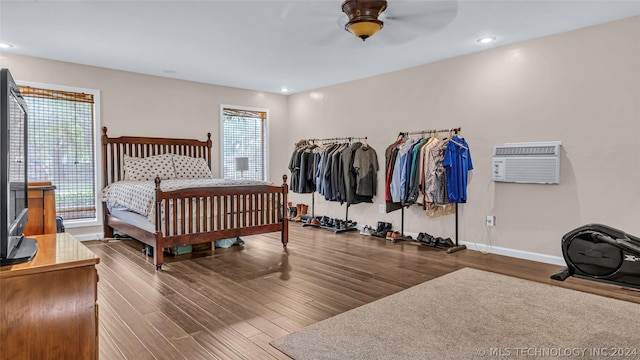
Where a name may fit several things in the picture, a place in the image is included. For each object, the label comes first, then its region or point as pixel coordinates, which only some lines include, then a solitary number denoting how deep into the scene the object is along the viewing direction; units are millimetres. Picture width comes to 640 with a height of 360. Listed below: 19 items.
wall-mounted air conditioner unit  4082
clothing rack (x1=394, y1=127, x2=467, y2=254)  4738
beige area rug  2219
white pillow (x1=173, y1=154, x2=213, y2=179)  5871
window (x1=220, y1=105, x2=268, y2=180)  6828
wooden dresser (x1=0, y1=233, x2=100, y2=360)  1344
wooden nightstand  2008
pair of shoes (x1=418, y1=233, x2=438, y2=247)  4980
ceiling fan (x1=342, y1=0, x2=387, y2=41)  2947
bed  4094
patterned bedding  4151
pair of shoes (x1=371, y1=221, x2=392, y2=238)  5639
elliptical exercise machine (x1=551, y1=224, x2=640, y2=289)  1631
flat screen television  1317
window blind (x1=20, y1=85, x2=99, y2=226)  4980
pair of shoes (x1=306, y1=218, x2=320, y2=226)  6459
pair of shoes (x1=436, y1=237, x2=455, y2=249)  4859
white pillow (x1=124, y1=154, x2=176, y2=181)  5504
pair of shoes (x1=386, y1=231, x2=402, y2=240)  5405
